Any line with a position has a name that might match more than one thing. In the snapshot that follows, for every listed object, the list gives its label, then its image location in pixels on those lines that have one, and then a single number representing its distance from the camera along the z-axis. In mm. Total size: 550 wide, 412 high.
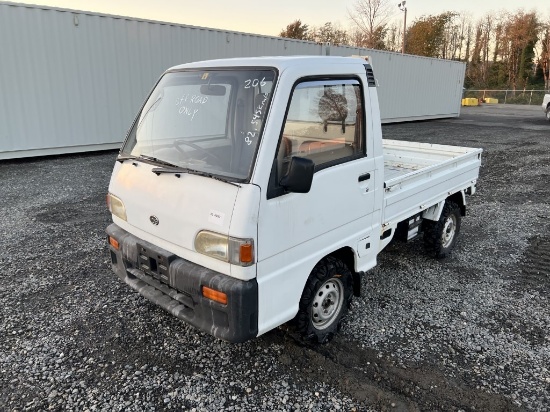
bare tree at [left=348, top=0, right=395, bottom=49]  40000
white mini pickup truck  2439
